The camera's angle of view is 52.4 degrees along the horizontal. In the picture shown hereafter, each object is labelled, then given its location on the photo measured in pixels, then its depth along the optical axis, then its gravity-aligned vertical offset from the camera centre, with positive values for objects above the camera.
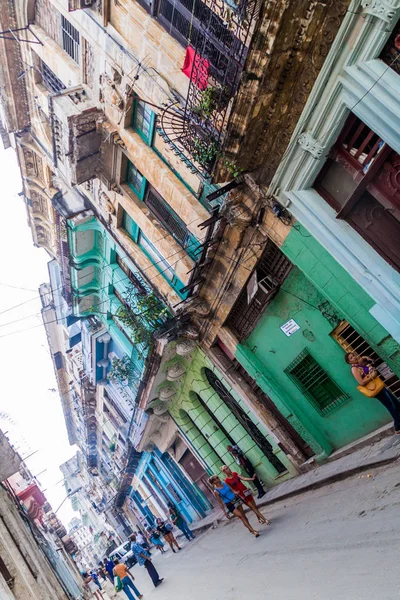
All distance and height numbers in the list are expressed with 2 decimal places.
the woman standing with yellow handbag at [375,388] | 7.29 -1.00
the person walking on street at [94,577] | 20.40 -1.29
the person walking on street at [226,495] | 8.76 -0.97
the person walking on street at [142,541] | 16.05 -1.13
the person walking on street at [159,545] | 17.73 -1.81
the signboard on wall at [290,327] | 9.27 +0.94
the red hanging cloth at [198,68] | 7.40 +5.34
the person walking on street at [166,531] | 13.16 -1.11
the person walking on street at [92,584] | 15.43 -1.50
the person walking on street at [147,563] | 11.47 -1.32
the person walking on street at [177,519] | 14.52 -1.17
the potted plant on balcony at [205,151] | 7.31 +4.13
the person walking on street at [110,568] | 14.84 -1.00
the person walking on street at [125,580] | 11.31 -1.29
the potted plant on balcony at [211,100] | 6.97 +4.46
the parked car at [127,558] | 18.78 -1.43
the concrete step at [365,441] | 7.85 -1.83
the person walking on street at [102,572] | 20.15 -1.34
